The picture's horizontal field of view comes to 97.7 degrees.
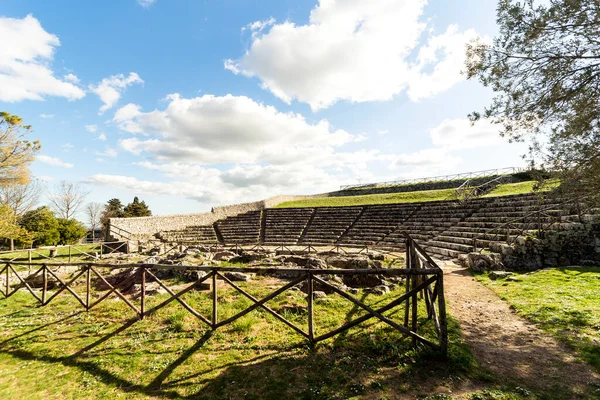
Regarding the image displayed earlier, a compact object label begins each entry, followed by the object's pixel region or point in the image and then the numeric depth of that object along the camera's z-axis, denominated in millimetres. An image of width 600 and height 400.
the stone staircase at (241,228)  29234
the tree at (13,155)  17328
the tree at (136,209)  48844
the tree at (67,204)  40188
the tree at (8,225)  17656
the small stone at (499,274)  10133
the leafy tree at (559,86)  5961
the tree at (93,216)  46675
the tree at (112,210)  47316
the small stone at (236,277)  10706
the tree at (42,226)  26625
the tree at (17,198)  28891
